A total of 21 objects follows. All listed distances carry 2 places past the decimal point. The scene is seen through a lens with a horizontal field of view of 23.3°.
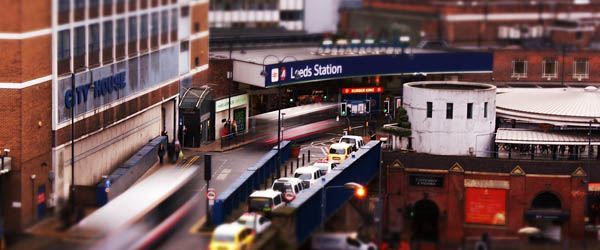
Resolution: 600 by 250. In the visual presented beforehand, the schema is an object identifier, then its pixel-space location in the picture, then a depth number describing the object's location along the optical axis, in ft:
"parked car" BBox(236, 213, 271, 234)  237.66
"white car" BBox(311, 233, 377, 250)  242.58
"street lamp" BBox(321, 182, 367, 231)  266.26
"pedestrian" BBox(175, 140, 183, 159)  324.39
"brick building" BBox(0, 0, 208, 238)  262.88
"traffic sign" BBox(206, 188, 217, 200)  259.56
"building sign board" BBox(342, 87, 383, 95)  419.95
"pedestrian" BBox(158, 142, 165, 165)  319.47
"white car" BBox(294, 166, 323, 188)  291.95
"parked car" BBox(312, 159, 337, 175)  303.01
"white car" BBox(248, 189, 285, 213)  259.39
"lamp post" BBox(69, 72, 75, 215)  269.64
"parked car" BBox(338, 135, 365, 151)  339.81
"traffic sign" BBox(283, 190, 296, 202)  271.57
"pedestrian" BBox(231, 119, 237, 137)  367.45
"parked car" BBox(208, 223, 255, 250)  225.97
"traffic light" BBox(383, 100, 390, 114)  420.77
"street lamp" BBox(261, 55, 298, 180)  311.43
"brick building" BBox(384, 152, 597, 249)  327.47
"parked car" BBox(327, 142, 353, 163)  325.01
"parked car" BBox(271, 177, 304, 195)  278.87
